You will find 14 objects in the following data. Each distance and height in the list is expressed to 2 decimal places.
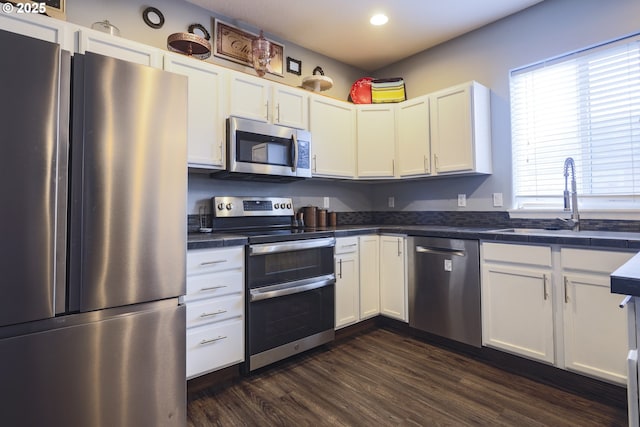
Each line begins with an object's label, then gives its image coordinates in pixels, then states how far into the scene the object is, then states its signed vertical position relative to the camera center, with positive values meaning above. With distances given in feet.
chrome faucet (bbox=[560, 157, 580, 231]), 7.70 +0.44
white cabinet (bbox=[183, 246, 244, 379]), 6.26 -1.70
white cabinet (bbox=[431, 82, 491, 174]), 9.02 +2.47
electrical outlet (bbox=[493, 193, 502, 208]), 9.37 +0.52
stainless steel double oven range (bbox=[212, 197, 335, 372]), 7.06 -1.43
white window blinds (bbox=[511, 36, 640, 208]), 7.47 +2.22
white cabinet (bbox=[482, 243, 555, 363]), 6.75 -1.73
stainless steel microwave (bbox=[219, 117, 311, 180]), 7.93 +1.77
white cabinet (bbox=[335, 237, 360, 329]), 8.79 -1.65
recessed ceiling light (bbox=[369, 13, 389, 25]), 9.00 +5.43
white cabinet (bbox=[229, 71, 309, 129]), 8.13 +3.07
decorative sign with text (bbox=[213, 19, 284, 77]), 8.97 +4.85
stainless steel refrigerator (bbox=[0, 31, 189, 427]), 3.84 -0.22
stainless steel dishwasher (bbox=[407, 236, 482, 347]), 7.85 -1.69
